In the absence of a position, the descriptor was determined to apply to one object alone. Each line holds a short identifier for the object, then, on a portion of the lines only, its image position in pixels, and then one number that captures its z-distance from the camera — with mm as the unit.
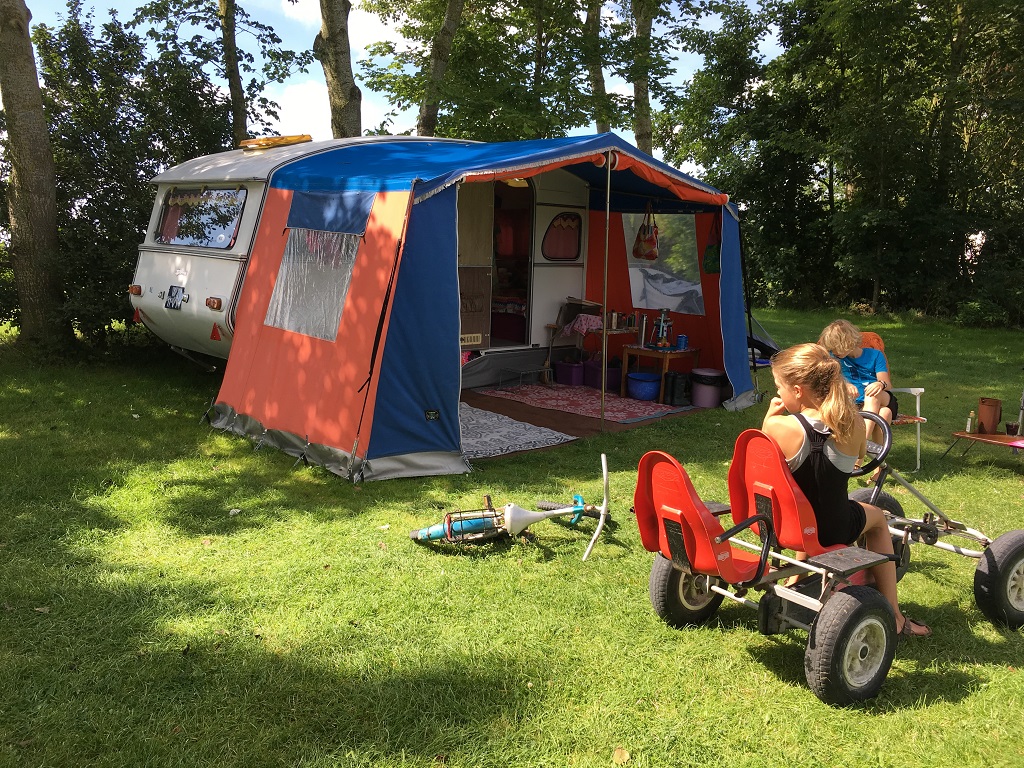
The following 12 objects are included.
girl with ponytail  2875
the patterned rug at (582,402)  7543
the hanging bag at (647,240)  8734
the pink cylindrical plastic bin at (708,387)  7961
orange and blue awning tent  5281
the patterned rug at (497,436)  6055
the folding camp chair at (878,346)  5508
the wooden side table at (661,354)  8086
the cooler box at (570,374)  8867
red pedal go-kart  2777
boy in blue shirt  4660
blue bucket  8211
